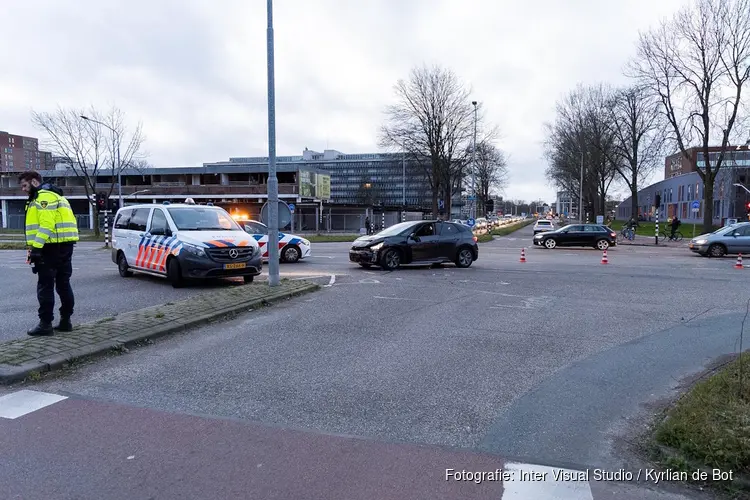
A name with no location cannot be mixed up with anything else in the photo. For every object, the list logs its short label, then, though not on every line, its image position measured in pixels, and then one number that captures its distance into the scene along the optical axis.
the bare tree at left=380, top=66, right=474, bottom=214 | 44.51
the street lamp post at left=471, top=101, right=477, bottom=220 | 40.63
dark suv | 15.37
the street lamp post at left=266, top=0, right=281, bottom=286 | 10.68
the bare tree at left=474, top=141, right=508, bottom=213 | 50.59
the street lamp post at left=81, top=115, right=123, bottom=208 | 35.24
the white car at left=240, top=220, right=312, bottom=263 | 17.77
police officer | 6.08
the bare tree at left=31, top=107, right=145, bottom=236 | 35.69
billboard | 63.51
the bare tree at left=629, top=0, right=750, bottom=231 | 32.78
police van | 11.10
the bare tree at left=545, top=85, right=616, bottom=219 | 50.50
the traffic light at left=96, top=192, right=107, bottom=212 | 31.16
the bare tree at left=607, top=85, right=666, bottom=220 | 38.88
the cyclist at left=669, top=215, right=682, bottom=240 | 36.47
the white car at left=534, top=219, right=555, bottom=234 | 44.67
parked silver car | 22.83
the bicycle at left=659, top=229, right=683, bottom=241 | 37.59
